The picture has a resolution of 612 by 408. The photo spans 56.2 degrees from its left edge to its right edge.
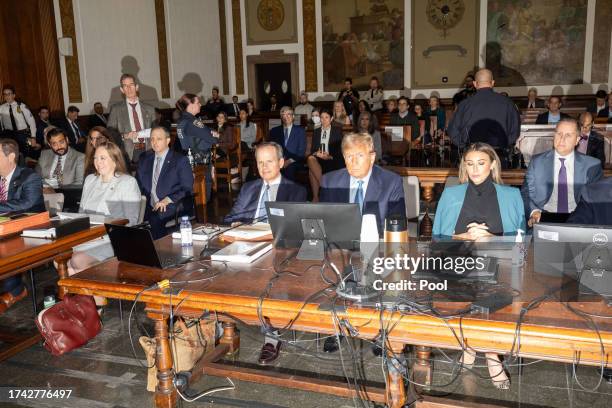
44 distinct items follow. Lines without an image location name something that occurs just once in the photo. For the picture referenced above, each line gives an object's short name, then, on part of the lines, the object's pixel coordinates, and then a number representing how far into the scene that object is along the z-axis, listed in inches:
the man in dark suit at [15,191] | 157.9
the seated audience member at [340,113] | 331.0
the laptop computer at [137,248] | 97.8
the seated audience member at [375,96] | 539.5
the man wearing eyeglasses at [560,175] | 155.9
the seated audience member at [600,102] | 440.9
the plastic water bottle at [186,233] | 113.1
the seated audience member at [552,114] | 387.1
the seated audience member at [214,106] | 547.8
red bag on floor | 114.5
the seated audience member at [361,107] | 429.1
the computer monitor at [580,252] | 79.9
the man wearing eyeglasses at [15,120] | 355.3
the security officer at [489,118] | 205.9
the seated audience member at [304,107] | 541.6
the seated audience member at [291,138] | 312.3
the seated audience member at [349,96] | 462.9
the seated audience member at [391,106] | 482.2
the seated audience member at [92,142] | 185.9
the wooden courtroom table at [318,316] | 72.7
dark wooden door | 594.5
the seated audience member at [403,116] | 395.2
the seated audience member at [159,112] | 397.2
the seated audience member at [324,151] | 288.4
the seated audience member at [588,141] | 224.1
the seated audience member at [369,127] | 265.9
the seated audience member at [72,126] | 385.7
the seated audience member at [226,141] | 346.6
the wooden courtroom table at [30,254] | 114.3
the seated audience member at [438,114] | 458.0
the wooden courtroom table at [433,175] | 184.9
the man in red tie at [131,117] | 228.5
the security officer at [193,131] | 240.5
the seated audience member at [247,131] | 403.5
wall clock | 522.6
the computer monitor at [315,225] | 98.2
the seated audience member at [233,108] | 560.7
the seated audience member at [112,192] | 157.2
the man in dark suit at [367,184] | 129.7
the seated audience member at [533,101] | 486.9
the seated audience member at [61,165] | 210.8
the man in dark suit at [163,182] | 183.5
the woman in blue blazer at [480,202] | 124.6
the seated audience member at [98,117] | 412.2
